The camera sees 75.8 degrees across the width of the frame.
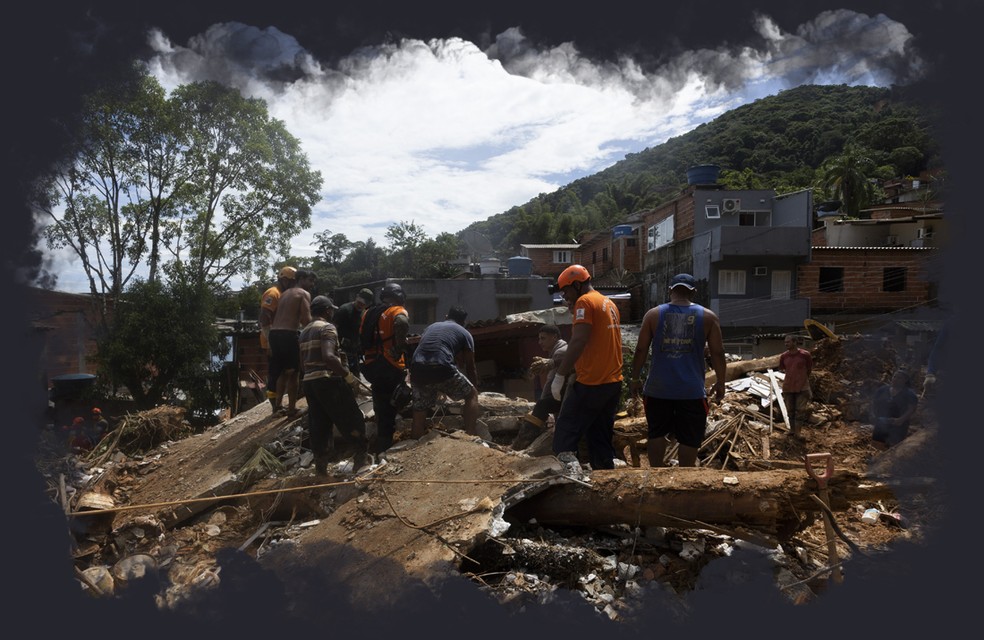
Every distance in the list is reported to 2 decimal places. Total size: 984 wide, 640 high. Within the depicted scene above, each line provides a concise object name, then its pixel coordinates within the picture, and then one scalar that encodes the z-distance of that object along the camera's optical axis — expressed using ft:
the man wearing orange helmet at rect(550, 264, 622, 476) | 14.71
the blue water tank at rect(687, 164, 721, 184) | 71.15
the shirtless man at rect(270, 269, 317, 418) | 21.63
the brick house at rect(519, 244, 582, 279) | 129.59
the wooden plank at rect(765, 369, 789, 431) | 27.73
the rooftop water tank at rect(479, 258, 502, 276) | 97.96
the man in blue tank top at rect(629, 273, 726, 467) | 14.57
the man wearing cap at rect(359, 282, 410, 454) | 18.94
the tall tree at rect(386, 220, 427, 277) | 140.05
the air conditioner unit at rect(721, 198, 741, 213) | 77.94
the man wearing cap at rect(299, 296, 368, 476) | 17.11
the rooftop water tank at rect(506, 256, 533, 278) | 96.63
